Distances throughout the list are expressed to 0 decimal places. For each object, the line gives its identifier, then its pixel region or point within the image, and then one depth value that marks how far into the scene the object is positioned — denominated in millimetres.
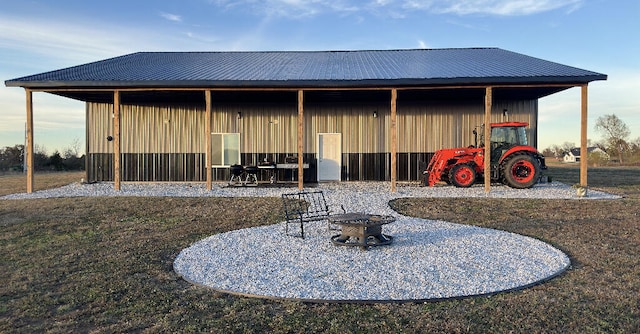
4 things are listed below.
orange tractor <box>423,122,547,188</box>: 12859
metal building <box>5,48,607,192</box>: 15508
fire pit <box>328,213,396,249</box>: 6309
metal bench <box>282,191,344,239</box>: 8039
